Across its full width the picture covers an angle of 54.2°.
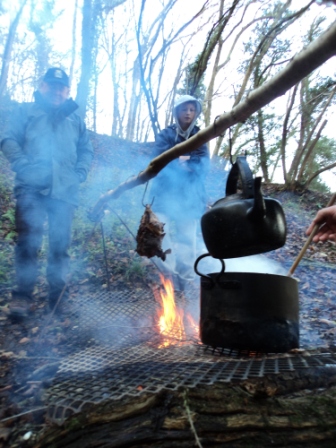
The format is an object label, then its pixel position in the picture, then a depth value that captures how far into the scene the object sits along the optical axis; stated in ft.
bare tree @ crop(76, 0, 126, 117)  35.45
